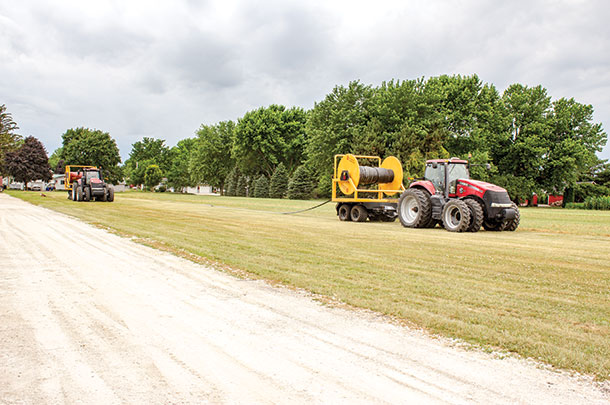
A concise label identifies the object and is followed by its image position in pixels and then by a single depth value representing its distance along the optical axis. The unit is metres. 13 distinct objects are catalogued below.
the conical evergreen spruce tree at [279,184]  68.38
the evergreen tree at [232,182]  82.50
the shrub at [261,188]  71.06
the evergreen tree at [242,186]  80.51
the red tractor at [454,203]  15.30
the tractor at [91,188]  32.97
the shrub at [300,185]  64.12
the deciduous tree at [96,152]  78.56
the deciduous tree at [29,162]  70.31
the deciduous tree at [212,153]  82.88
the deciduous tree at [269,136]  69.19
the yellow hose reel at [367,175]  20.16
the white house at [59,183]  91.24
